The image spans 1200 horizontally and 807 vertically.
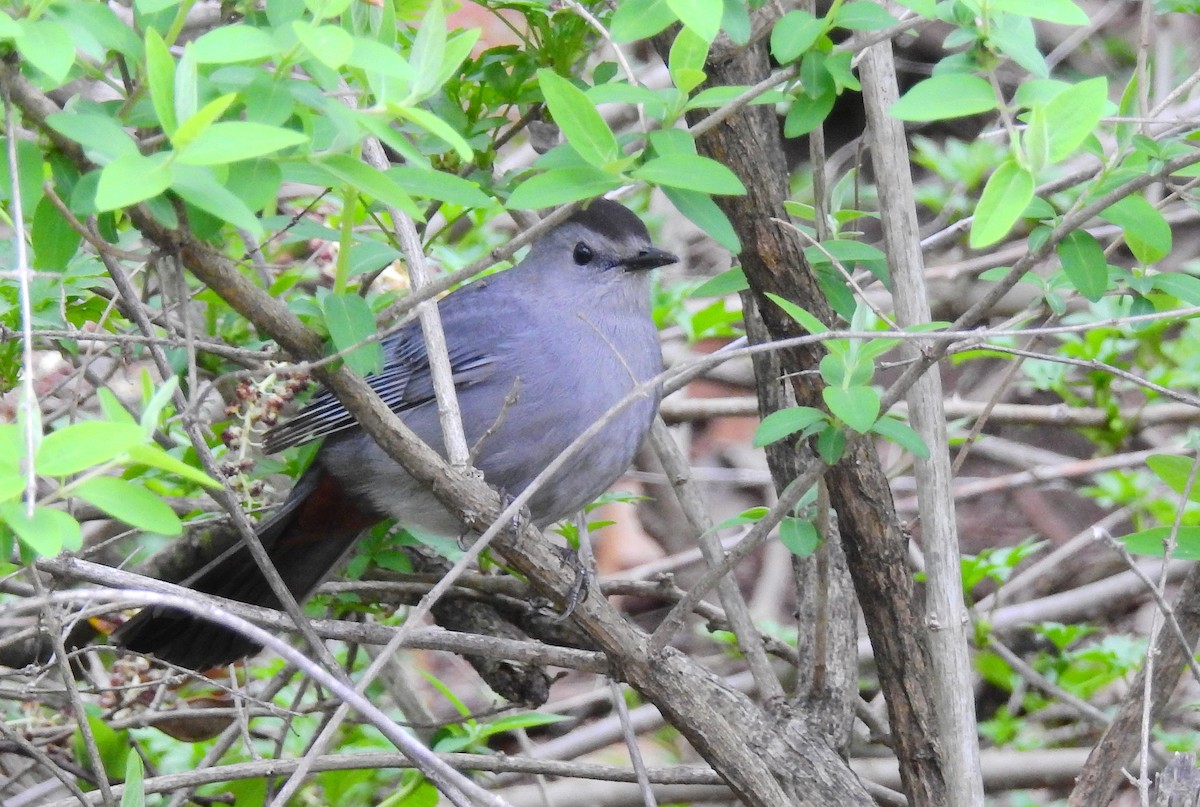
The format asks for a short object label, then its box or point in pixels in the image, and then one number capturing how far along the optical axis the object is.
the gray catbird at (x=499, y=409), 6.56
